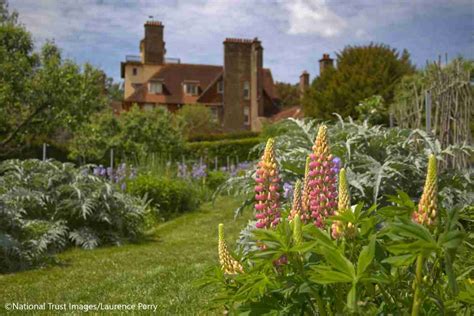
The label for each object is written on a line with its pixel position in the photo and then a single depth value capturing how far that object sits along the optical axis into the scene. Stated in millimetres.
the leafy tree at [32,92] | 14367
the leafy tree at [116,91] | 63769
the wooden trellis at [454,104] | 6473
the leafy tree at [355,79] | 22484
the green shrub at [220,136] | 27109
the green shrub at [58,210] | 5688
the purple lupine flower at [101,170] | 9491
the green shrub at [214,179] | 14323
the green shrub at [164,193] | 10031
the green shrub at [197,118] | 32875
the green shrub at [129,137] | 18069
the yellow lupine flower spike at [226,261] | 1606
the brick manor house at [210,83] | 36875
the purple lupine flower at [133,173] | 10680
